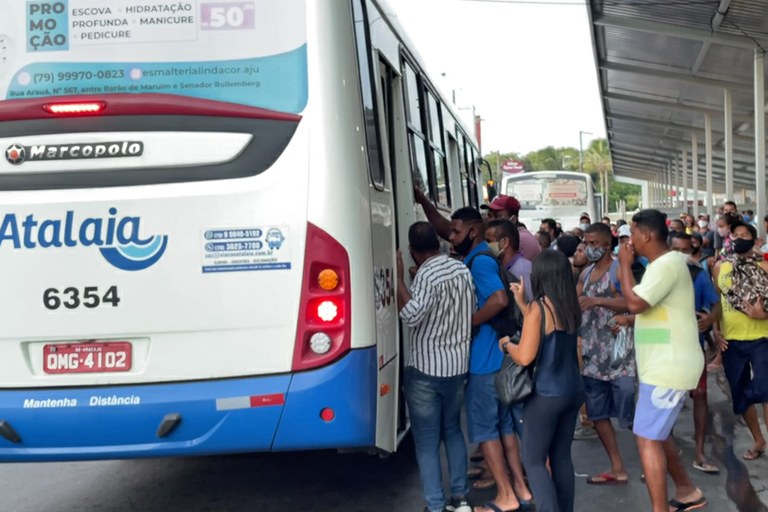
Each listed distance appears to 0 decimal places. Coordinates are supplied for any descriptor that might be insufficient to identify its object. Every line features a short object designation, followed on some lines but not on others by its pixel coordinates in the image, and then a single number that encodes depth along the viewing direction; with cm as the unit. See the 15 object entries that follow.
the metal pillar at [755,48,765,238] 2042
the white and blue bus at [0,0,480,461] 466
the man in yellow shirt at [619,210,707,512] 523
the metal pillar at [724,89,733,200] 2545
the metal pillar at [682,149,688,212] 4219
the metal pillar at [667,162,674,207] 5608
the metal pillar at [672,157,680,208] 4997
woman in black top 496
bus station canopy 1892
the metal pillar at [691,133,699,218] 3812
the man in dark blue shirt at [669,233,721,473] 700
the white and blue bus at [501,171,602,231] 2747
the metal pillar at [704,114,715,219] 3155
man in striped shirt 551
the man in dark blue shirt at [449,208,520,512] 586
